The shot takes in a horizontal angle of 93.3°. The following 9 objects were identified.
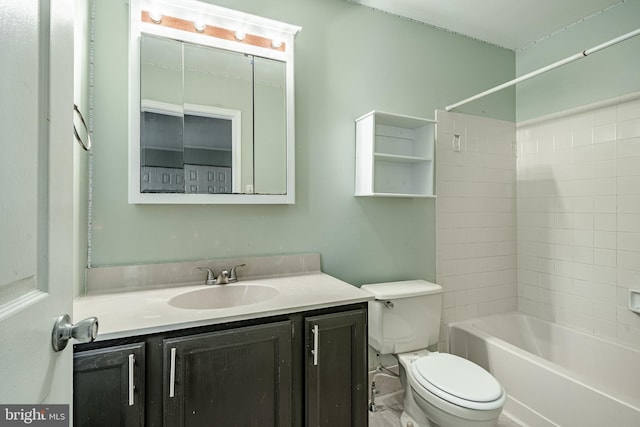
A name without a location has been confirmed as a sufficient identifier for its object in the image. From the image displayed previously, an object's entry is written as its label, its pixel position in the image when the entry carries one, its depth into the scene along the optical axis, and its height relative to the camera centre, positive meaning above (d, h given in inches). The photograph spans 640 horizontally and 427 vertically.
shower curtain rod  55.8 +32.4
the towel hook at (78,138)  41.6 +11.4
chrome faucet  58.8 -12.1
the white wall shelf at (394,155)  71.5 +15.1
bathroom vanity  37.4 -20.6
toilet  50.7 -30.0
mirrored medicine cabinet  56.2 +22.1
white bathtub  56.7 -35.8
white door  17.1 +1.3
